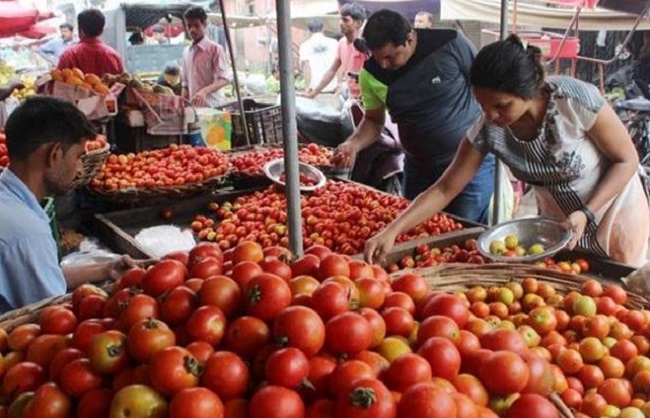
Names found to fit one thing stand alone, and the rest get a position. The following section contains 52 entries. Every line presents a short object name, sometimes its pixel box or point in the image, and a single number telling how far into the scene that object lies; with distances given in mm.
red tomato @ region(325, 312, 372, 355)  1338
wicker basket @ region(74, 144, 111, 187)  3796
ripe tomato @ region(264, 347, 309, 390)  1223
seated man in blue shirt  2361
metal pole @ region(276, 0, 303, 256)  2226
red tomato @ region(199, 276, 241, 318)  1430
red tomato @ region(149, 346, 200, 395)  1210
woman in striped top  2520
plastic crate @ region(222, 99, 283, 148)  6531
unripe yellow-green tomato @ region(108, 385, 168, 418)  1196
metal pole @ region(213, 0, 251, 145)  6401
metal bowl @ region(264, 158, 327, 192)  4410
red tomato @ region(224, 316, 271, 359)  1351
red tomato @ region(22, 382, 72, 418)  1280
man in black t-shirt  3719
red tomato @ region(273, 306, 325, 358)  1293
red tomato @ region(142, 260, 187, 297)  1572
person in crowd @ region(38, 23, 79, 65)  16125
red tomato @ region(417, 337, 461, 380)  1344
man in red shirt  6848
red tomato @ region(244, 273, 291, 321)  1397
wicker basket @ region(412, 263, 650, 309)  2381
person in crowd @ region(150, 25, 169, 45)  17414
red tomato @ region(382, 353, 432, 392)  1252
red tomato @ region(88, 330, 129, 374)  1333
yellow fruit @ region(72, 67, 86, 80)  5160
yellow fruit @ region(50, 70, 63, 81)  5043
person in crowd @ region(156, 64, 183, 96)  9041
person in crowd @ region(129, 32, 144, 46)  14703
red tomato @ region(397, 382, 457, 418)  1144
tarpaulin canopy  10562
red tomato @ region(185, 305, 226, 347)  1351
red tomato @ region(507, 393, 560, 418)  1262
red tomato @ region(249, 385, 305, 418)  1158
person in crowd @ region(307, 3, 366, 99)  7883
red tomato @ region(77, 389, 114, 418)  1270
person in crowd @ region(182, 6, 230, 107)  7766
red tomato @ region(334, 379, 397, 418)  1135
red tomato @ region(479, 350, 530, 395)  1326
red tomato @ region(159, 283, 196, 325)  1442
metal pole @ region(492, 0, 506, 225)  3508
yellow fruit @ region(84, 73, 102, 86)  5074
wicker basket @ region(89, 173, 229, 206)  4172
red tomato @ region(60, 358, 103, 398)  1314
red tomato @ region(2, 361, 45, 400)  1446
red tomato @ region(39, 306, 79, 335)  1643
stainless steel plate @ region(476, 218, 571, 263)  2777
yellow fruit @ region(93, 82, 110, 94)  4902
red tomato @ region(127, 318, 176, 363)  1309
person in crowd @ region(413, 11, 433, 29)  11461
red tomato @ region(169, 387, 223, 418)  1150
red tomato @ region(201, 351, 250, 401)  1239
